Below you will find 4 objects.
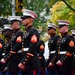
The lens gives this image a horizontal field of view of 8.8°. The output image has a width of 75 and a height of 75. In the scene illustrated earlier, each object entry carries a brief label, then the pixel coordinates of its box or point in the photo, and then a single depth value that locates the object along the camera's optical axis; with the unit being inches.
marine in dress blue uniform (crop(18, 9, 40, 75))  414.9
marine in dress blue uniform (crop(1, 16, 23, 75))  451.5
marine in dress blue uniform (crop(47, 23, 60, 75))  507.4
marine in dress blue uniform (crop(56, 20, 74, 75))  449.1
